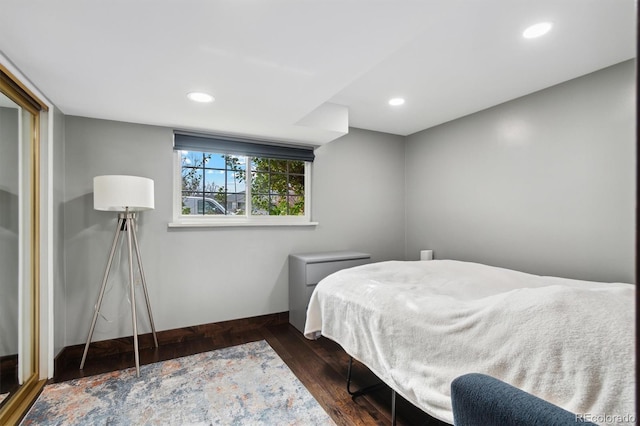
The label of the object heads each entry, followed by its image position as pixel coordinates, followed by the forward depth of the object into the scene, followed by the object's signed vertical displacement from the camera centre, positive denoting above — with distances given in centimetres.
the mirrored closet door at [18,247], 191 -24
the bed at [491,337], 99 -53
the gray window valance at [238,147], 312 +67
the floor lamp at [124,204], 239 +4
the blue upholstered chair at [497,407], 60 -40
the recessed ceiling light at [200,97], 226 +82
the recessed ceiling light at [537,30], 187 +109
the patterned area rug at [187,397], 190 -126
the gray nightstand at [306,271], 326 -65
